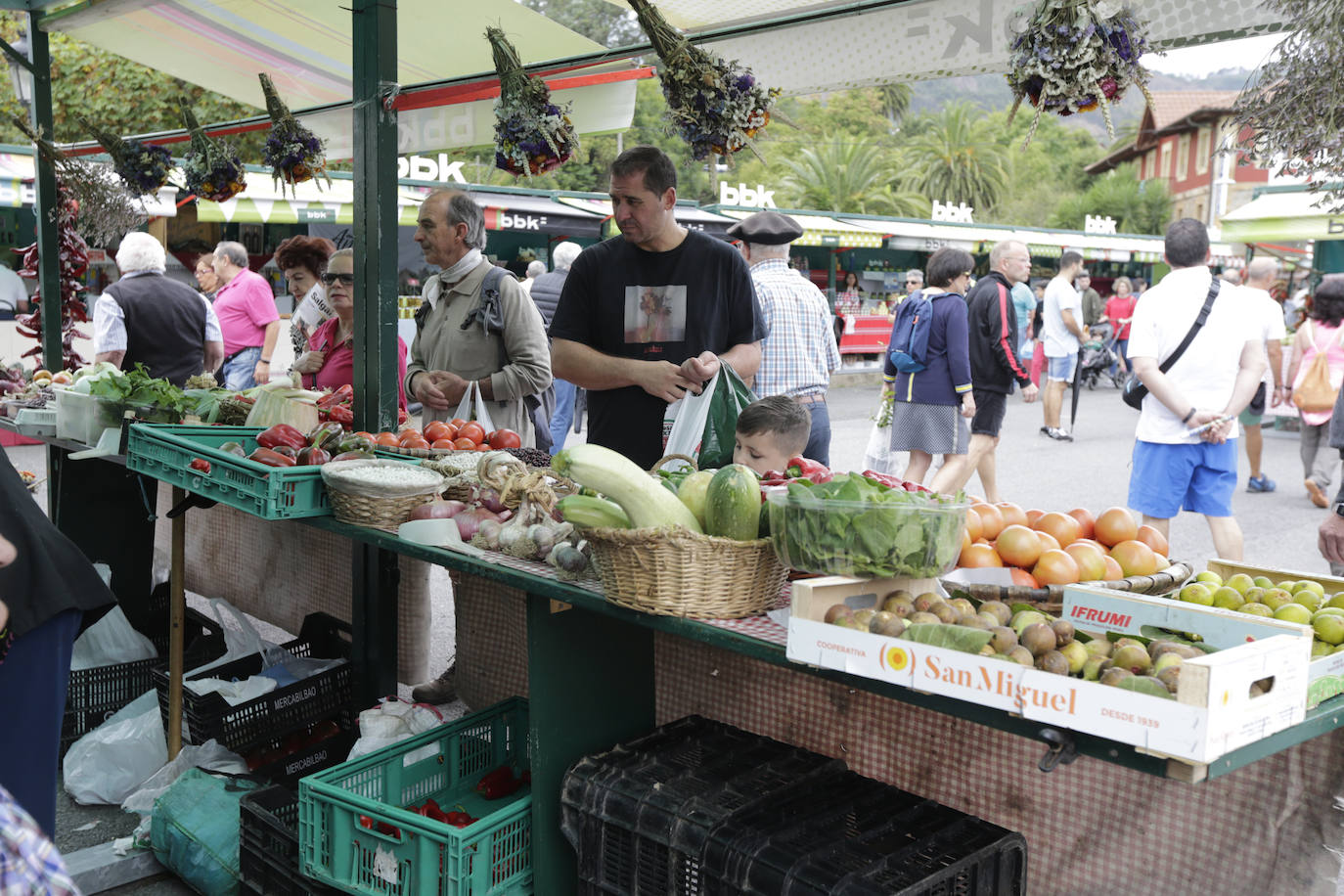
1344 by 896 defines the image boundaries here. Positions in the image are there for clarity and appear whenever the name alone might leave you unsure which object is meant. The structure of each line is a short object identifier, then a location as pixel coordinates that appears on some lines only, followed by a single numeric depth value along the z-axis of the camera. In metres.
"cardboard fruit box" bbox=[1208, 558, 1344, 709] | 1.85
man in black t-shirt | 3.94
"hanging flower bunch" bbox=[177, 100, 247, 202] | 5.55
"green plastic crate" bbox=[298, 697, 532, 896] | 2.65
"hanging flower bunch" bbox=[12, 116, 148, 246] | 6.22
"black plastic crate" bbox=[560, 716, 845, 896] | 2.39
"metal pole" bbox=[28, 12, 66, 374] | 6.21
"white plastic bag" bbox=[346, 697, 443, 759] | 3.37
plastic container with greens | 2.08
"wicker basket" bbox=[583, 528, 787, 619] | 2.26
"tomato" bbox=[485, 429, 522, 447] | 3.91
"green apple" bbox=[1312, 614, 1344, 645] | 2.00
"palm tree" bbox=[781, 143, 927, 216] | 50.78
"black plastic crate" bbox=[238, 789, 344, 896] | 2.98
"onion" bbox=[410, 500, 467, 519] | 3.06
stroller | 20.09
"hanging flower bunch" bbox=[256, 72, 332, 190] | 4.79
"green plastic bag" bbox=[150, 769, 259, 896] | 3.27
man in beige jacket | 4.61
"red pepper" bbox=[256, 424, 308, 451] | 3.57
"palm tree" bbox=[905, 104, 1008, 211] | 60.97
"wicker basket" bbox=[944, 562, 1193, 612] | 2.29
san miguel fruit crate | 1.62
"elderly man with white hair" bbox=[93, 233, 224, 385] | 6.76
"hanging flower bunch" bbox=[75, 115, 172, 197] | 6.15
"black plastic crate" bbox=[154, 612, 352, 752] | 3.74
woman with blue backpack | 7.17
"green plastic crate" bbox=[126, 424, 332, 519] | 3.18
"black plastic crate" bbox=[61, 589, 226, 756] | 4.27
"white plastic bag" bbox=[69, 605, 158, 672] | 4.48
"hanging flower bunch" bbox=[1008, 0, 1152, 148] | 2.51
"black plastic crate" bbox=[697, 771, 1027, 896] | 2.15
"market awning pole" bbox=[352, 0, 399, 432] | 3.72
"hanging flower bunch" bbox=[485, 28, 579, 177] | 3.75
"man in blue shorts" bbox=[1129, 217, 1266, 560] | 4.93
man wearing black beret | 6.17
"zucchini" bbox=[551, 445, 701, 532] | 2.37
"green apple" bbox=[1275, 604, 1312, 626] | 2.03
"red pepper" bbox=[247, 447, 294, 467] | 3.31
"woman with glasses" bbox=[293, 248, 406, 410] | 5.30
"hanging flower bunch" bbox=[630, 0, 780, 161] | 3.26
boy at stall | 3.12
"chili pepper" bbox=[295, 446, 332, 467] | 3.34
